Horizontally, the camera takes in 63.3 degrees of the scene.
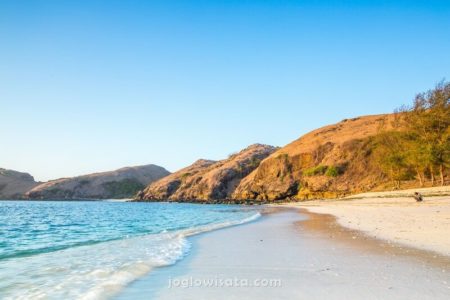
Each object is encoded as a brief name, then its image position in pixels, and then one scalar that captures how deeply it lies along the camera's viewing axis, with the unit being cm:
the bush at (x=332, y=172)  7602
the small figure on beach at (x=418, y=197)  2917
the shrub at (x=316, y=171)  7956
